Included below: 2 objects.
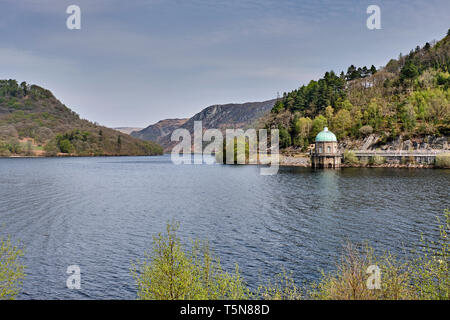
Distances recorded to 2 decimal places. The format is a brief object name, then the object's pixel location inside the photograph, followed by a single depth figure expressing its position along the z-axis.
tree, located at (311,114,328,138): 165.75
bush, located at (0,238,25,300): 19.53
